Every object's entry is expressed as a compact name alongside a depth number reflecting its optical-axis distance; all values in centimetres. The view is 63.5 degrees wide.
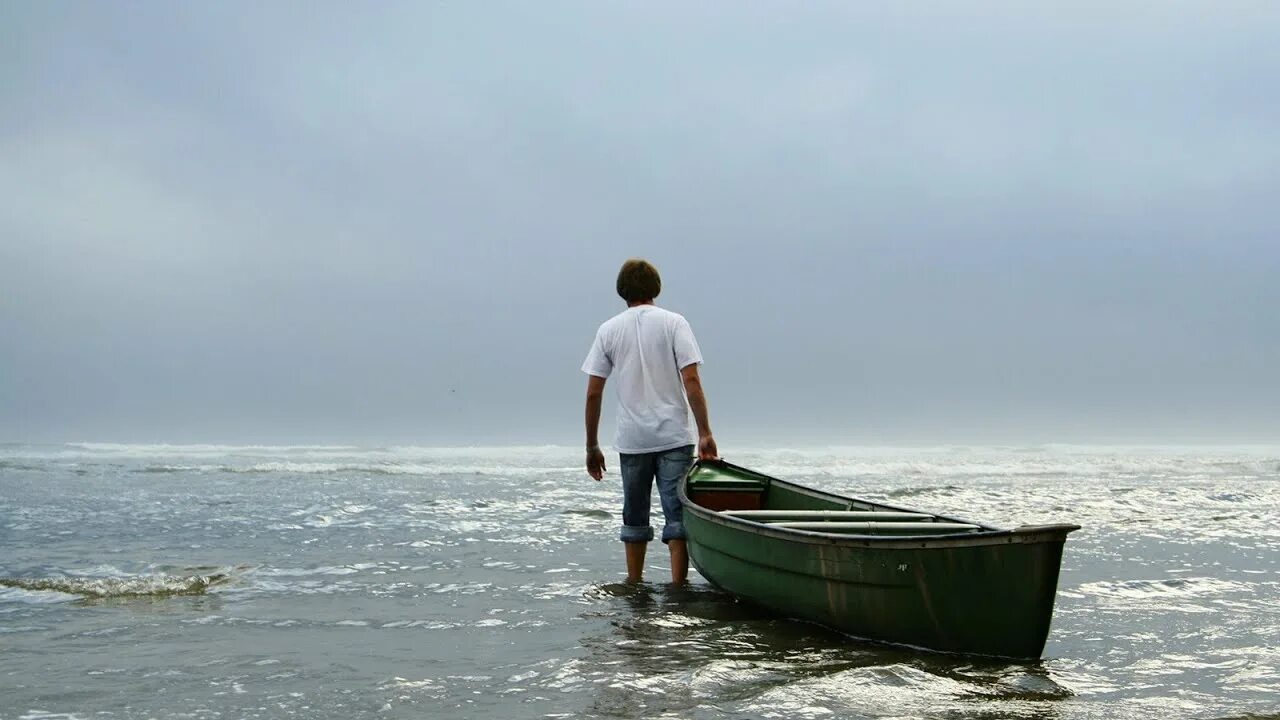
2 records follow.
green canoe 481
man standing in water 719
